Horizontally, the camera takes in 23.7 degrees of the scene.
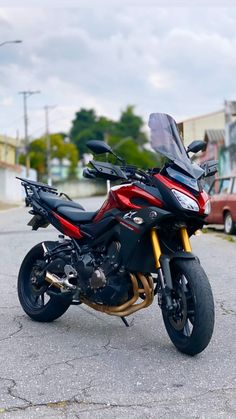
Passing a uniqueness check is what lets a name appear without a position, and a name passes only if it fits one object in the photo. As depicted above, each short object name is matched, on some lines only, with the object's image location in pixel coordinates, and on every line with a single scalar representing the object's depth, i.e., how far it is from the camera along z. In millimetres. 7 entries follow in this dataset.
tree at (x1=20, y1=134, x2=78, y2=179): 72812
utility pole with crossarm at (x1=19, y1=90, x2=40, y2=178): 51500
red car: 14555
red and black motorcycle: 4215
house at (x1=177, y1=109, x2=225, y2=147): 52681
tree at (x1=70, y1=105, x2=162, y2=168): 90938
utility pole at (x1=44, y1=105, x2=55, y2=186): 58900
